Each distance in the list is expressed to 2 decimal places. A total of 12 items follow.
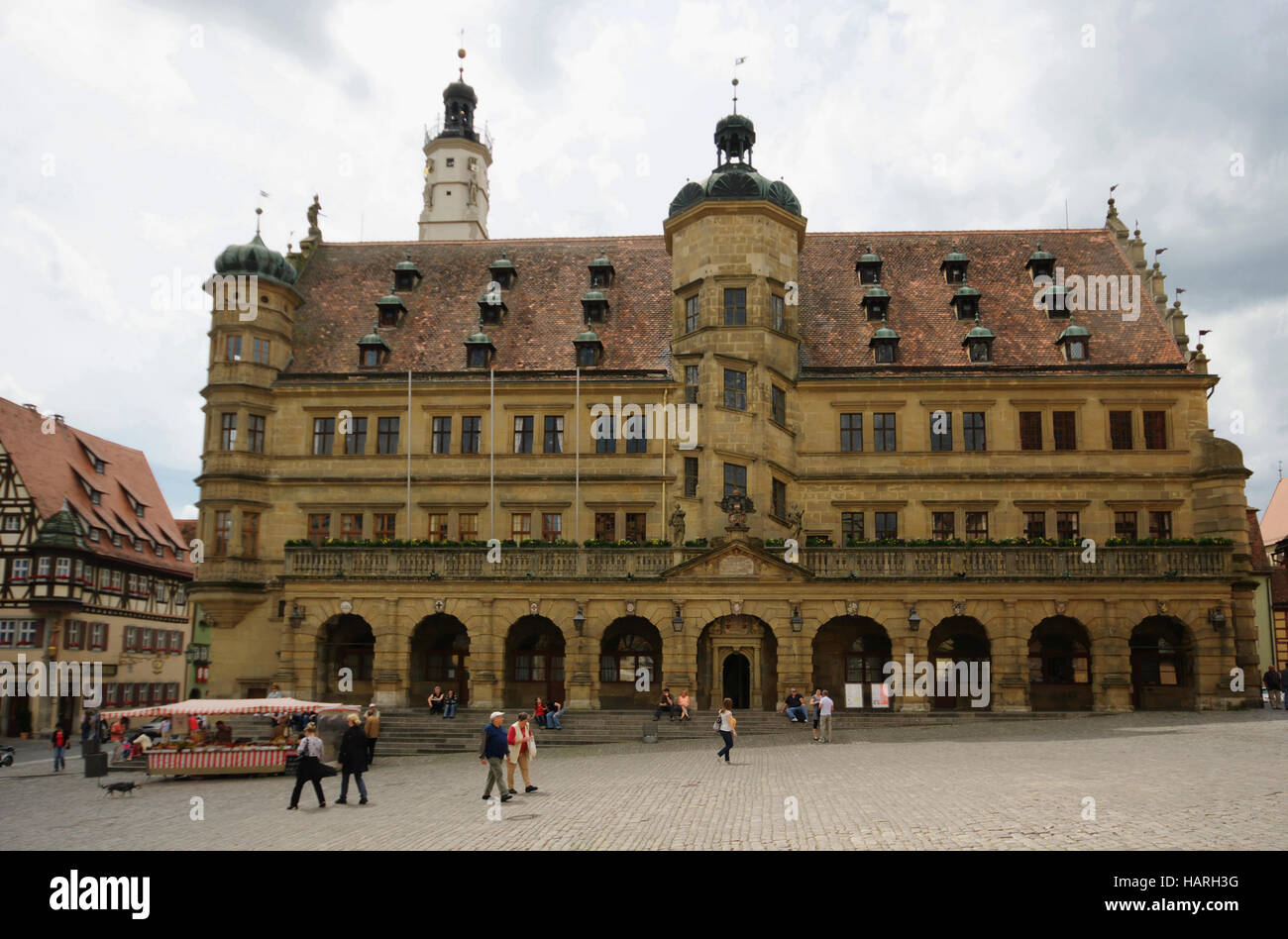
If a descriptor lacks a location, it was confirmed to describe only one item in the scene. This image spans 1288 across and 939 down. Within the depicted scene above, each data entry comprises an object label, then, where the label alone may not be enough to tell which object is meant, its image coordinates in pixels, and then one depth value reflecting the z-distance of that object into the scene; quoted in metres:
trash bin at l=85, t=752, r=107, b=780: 30.25
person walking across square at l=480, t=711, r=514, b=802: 20.06
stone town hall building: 39.12
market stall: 28.67
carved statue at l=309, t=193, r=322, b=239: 55.44
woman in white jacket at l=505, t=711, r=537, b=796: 21.86
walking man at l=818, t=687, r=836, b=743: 31.64
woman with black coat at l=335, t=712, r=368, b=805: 20.95
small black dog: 24.94
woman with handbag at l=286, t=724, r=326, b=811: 20.31
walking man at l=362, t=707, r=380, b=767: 29.08
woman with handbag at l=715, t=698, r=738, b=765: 26.41
